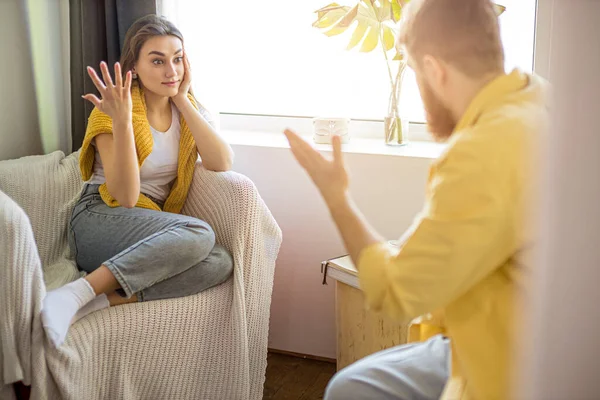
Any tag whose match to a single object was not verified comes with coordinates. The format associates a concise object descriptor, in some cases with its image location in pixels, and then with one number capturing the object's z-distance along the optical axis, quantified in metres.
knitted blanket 1.51
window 2.36
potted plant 2.05
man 0.86
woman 1.66
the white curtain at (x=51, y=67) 2.24
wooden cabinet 1.82
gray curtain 2.23
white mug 2.26
